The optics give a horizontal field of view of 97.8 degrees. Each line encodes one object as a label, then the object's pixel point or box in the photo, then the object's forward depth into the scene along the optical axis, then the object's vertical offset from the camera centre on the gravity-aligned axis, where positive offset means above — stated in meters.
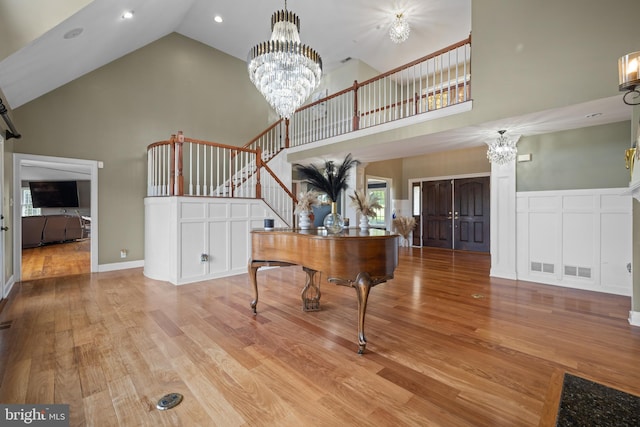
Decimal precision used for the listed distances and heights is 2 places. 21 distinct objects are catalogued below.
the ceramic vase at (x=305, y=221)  3.26 -0.11
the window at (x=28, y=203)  9.56 +0.32
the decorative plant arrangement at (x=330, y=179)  3.34 +0.39
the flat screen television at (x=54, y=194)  9.20 +0.62
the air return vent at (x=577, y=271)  4.17 -0.92
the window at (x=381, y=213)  9.33 -0.06
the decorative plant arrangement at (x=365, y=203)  2.89 +0.08
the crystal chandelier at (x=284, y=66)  3.34 +1.81
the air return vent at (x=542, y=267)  4.49 -0.92
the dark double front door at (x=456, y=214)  7.51 -0.08
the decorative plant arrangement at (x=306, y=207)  3.24 +0.05
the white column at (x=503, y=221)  4.80 -0.18
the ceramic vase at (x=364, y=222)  3.01 -0.12
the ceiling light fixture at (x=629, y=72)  1.98 +1.00
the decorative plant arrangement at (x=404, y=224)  8.29 -0.38
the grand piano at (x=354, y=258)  2.29 -0.40
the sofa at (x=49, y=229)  7.62 -0.49
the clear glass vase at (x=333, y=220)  3.10 -0.10
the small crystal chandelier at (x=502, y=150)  4.47 +0.99
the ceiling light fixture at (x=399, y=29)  5.89 +3.86
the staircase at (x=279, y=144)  4.59 +1.66
